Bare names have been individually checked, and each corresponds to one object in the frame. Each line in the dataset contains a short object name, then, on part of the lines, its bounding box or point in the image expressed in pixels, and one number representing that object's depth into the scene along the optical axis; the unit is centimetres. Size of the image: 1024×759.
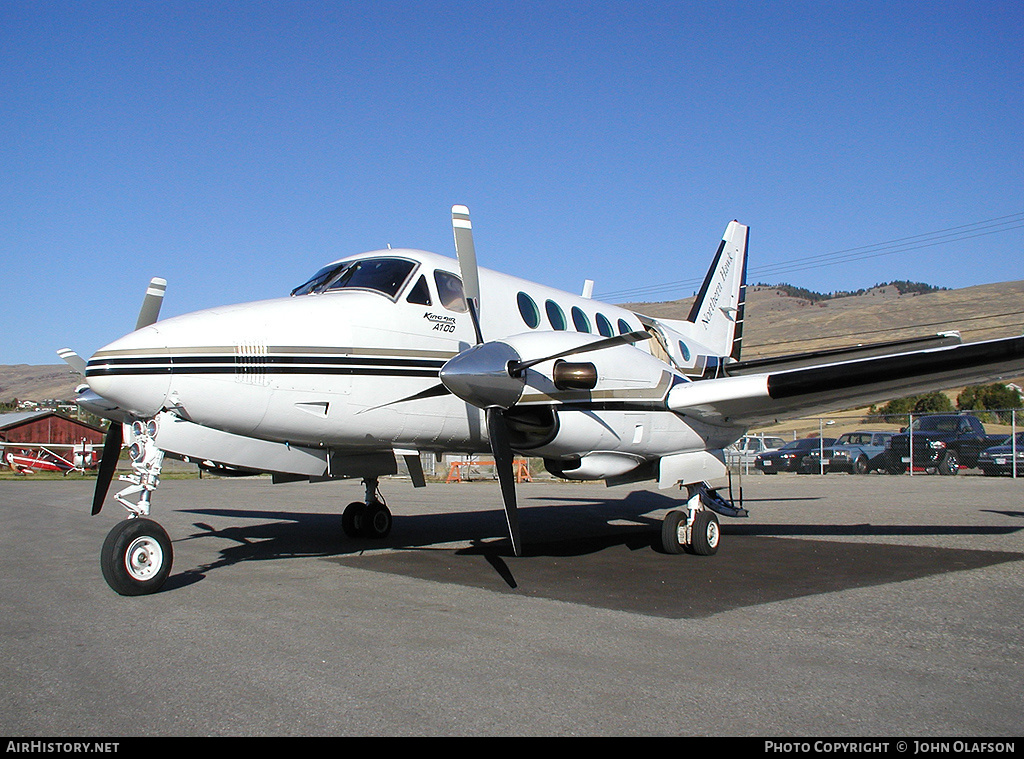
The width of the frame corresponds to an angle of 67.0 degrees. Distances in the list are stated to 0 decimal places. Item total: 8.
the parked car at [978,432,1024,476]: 2561
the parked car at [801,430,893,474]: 3033
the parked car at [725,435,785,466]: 3516
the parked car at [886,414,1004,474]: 2764
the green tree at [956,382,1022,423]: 4747
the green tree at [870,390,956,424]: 4747
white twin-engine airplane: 738
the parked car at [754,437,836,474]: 3284
